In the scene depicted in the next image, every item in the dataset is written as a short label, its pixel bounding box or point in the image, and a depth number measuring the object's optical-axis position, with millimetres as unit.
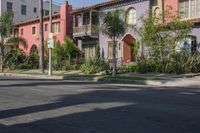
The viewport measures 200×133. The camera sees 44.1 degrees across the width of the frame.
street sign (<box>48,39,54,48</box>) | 20001
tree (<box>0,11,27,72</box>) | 25136
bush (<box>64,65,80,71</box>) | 24094
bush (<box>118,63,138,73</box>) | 19750
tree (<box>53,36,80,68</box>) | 25598
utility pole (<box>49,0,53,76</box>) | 20043
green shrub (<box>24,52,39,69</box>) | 28300
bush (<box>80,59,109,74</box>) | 21279
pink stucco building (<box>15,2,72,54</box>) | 30043
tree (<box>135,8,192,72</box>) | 17919
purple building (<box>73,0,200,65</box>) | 22356
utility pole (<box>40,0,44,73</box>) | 22647
